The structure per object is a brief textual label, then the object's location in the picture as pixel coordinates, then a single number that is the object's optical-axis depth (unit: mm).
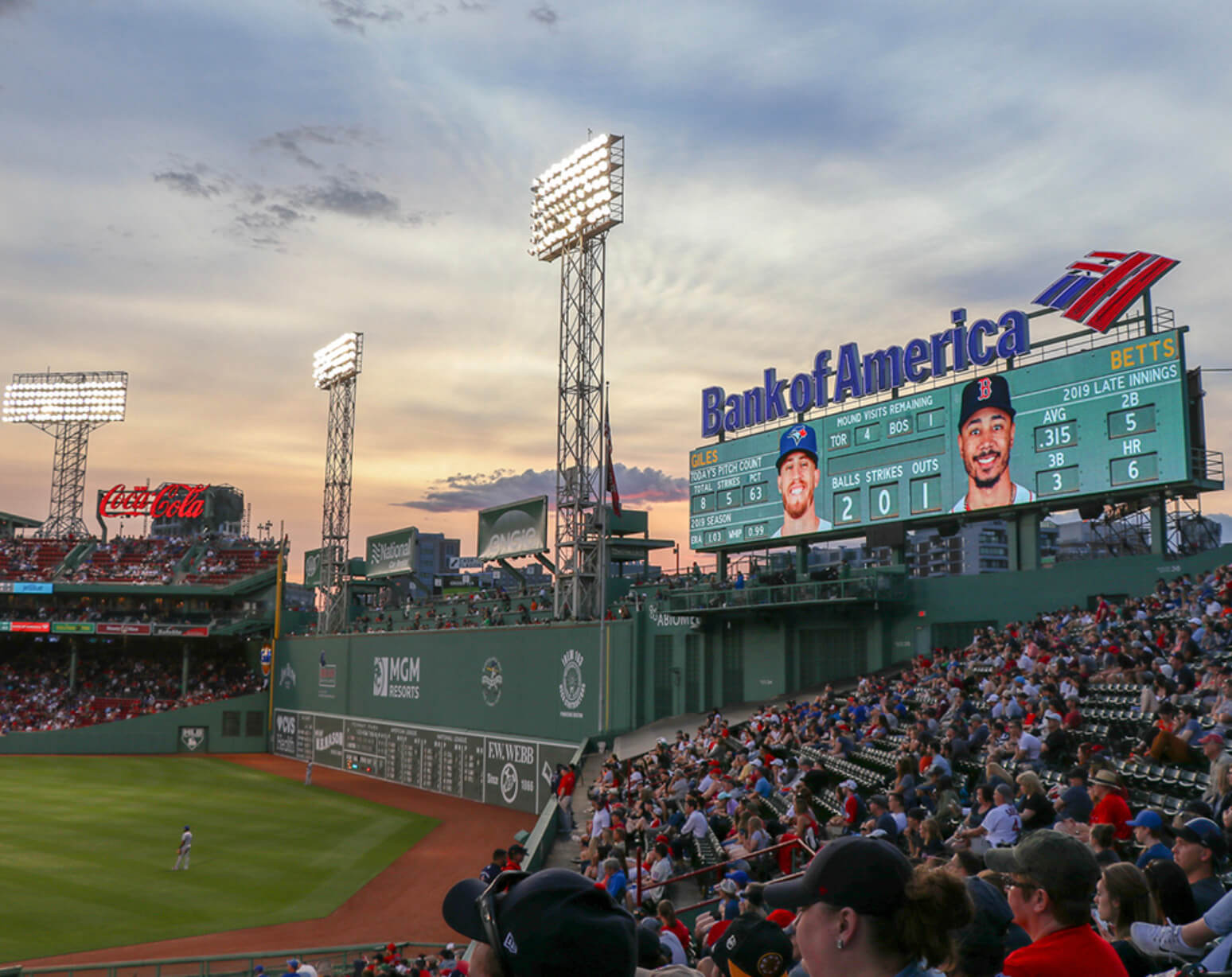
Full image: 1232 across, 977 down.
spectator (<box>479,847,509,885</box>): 13484
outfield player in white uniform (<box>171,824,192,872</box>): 25969
